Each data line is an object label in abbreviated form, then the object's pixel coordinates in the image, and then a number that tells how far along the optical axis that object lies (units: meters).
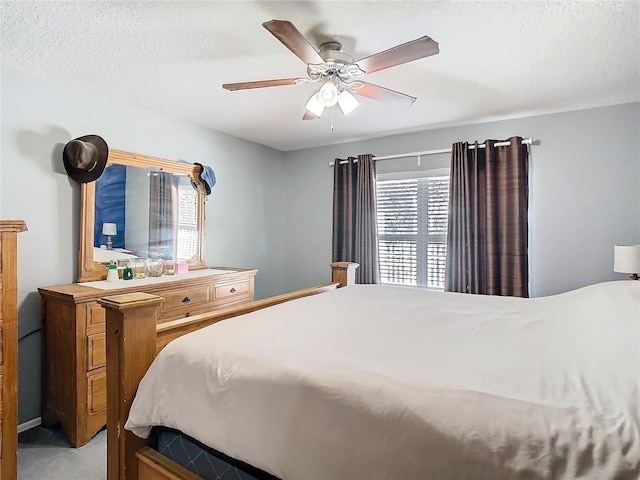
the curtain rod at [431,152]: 3.11
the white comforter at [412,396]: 0.77
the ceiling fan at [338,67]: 1.54
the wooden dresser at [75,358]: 2.12
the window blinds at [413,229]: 3.59
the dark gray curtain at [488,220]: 3.10
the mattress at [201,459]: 1.09
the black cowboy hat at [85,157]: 2.45
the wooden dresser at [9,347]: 1.70
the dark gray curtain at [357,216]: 3.83
